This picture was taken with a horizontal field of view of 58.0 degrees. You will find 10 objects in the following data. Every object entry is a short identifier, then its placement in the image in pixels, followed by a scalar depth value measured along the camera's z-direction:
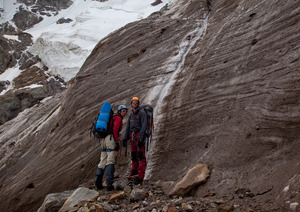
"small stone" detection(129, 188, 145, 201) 6.83
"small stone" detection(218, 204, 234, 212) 4.95
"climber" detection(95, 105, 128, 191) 8.38
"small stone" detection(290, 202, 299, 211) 4.35
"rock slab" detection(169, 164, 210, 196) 6.55
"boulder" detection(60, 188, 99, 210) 7.38
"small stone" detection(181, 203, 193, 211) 5.35
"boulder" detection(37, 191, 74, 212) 7.98
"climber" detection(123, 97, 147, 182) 8.30
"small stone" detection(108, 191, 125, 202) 7.02
